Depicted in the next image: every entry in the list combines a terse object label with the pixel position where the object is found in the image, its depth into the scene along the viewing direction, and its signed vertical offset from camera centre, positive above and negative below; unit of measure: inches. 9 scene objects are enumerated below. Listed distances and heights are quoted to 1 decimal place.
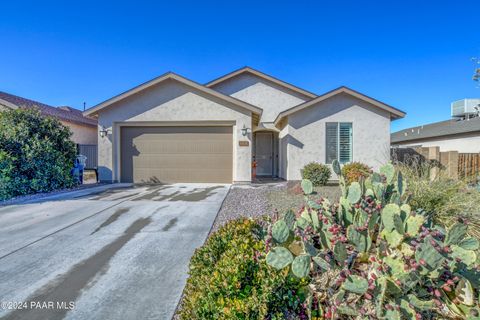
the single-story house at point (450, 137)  636.7 +66.1
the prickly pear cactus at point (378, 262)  69.9 -32.5
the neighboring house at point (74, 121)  534.4 +95.0
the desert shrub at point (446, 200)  163.3 -28.6
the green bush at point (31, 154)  339.4 +3.0
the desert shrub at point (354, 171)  357.6 -18.8
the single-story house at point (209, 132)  464.8 +47.6
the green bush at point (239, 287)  72.4 -41.3
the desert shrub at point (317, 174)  424.2 -26.7
